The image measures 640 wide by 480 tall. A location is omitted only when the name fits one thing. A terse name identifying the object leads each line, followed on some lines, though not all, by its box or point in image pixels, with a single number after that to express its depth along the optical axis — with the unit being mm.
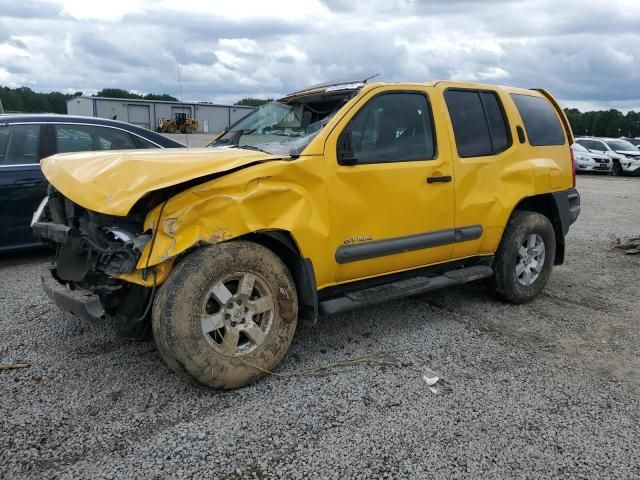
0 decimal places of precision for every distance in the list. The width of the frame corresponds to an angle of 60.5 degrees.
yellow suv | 3123
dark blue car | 5816
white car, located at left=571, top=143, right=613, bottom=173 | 22562
